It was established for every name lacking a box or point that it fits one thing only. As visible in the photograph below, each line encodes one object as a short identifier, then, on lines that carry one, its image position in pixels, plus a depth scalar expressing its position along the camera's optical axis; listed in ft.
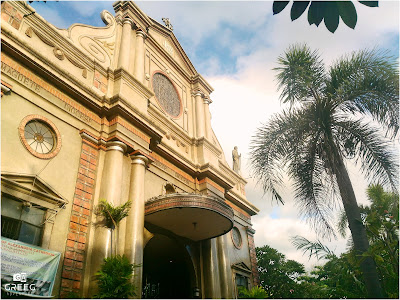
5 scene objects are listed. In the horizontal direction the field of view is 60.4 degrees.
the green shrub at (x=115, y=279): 24.68
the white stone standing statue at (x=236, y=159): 65.33
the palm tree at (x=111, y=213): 28.68
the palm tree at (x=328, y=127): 27.91
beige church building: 26.63
